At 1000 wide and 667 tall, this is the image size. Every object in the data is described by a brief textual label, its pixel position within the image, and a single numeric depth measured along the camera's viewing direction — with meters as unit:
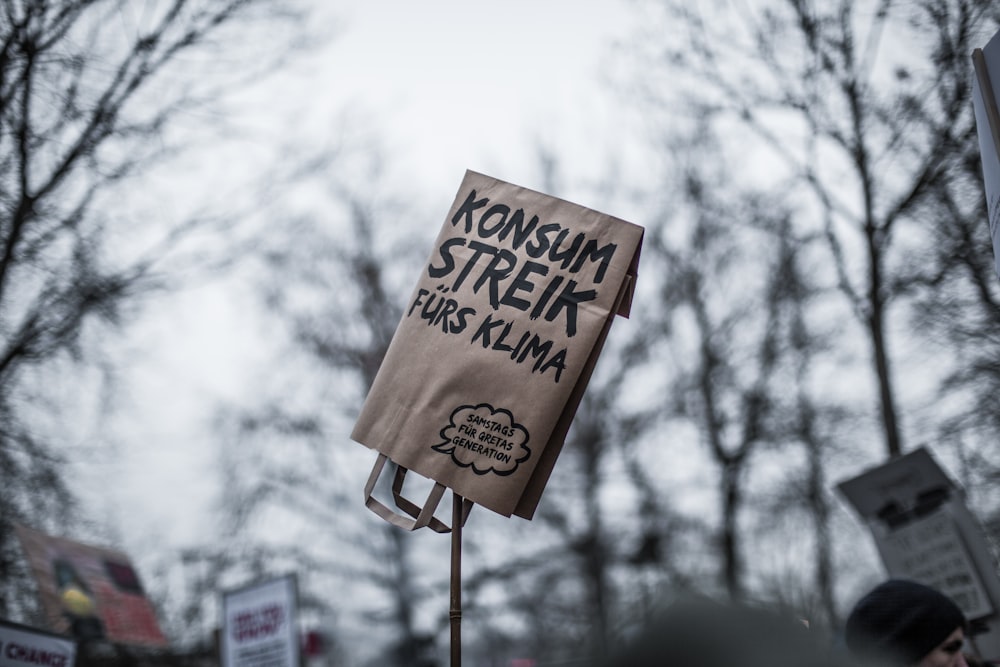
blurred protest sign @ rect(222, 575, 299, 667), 9.69
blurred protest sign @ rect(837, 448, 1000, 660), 5.86
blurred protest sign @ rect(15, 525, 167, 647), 8.16
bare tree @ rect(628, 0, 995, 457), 8.40
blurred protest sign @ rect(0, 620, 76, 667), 6.51
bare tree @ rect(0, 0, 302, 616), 7.56
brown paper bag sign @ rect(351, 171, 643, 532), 3.83
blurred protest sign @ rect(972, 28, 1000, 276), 3.59
